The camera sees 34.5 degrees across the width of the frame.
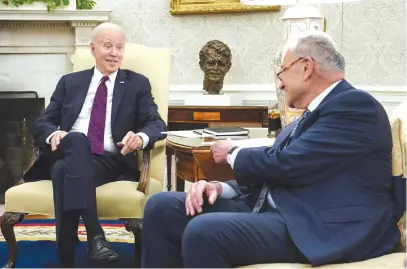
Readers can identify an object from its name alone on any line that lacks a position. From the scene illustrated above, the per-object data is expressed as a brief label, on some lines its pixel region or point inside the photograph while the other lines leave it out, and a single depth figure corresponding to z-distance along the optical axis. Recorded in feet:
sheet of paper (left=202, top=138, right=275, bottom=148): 8.17
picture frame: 15.33
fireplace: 16.17
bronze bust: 14.47
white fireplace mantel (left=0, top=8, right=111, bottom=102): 15.19
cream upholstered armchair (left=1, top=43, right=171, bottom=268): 8.99
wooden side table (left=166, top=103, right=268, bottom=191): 13.66
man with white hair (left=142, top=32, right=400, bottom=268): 5.65
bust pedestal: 14.05
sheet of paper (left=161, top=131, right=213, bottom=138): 9.64
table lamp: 10.39
